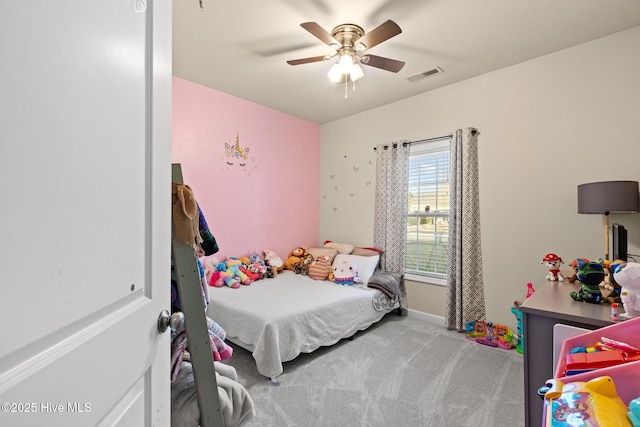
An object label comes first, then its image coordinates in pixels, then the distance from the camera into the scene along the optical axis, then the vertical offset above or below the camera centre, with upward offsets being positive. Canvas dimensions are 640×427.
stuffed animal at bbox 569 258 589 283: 1.92 -0.41
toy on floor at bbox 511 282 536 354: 2.59 -1.02
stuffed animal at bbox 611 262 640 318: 1.09 -0.28
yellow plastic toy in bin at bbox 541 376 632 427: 0.60 -0.42
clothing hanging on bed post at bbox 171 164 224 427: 1.13 -0.34
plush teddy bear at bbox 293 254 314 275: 3.76 -0.68
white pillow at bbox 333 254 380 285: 3.42 -0.61
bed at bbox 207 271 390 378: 2.22 -0.88
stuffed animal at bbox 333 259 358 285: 3.41 -0.70
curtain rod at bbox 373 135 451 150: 3.25 +0.86
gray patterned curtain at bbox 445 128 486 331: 2.98 -0.25
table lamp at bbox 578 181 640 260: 1.93 +0.11
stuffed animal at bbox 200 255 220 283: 3.22 -0.58
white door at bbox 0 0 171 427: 0.37 +0.01
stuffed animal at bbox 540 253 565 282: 1.99 -0.36
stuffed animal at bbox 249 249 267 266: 3.60 -0.57
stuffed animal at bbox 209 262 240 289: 3.07 -0.71
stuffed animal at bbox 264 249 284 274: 3.76 -0.61
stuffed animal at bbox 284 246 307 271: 3.97 -0.62
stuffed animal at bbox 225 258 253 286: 3.20 -0.65
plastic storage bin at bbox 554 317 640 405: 0.71 -0.40
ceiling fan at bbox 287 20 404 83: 2.04 +1.18
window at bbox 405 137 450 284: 3.35 +0.02
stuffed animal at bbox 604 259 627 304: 1.40 -0.38
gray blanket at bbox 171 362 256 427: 1.14 -0.78
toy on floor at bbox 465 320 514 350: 2.73 -1.17
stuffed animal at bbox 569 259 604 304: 1.41 -0.34
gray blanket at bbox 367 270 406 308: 3.28 -0.81
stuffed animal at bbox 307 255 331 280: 3.56 -0.69
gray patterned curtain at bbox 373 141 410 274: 3.57 +0.14
